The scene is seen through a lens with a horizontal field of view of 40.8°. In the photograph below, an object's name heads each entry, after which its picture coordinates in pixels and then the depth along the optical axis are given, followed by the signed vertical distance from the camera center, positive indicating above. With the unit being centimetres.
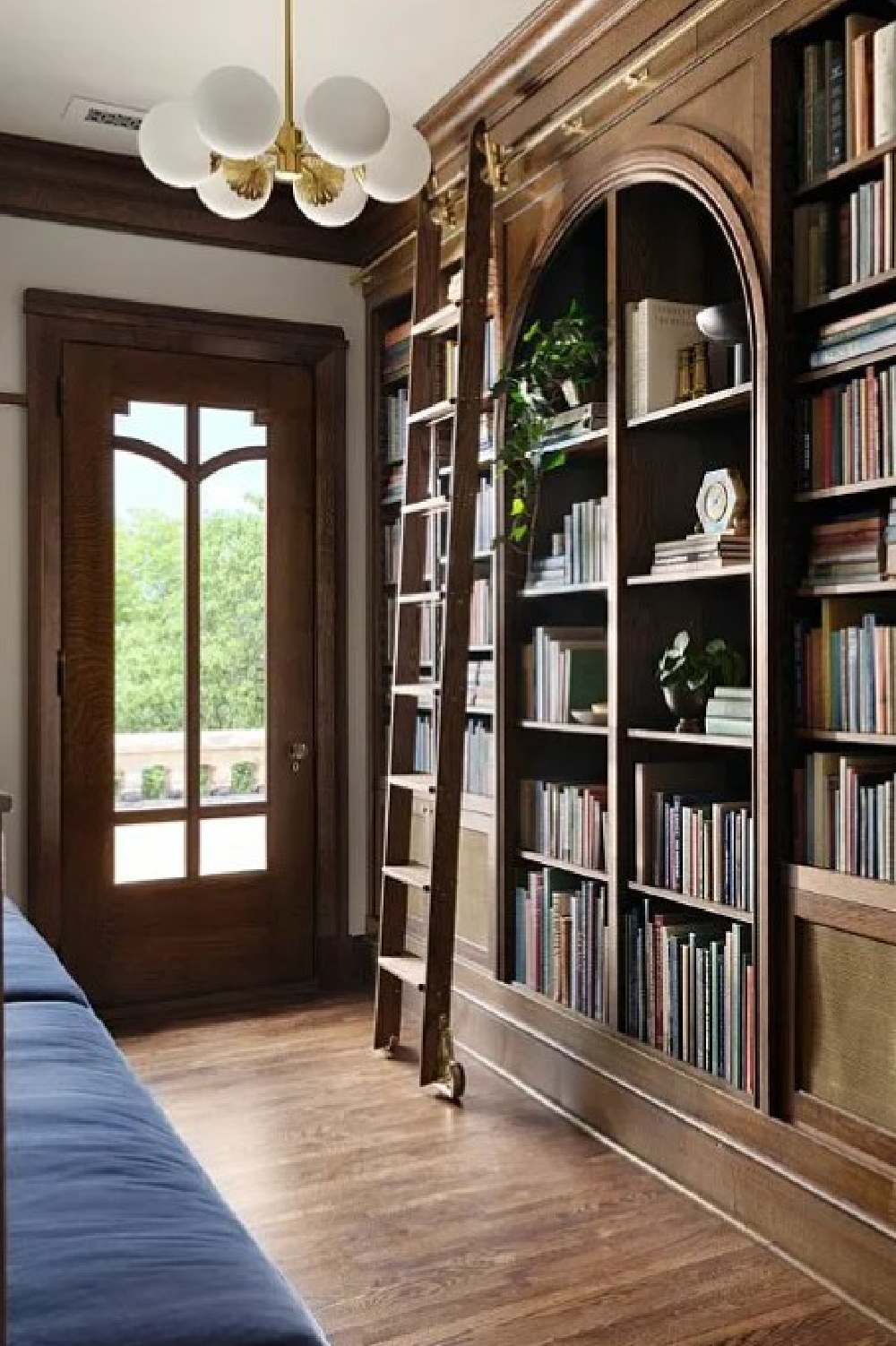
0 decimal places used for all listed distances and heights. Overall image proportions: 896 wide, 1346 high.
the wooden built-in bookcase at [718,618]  246 +14
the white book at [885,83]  236 +116
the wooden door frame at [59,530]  409 +52
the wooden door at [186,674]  418 +1
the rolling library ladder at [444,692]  341 -5
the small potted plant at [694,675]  293 +0
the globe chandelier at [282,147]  229 +110
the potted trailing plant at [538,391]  327 +81
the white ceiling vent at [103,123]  373 +177
